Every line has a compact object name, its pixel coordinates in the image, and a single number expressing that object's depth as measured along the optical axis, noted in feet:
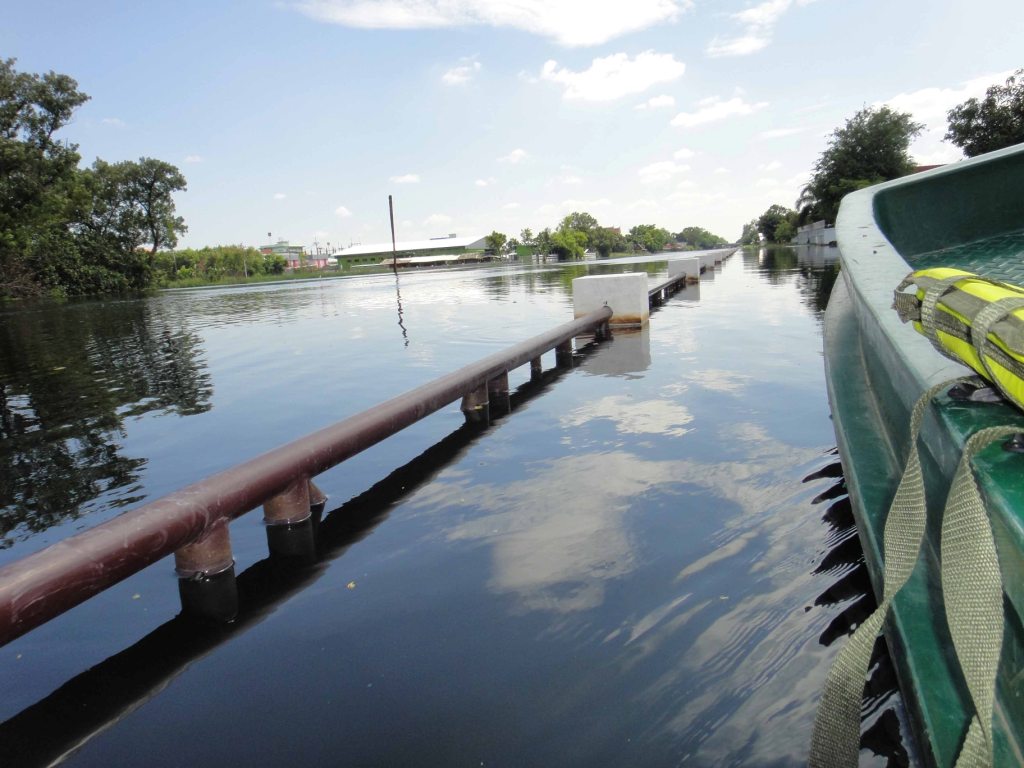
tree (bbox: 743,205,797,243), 410.10
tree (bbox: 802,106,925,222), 235.40
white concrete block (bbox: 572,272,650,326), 34.30
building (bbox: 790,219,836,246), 214.65
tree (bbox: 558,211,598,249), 493.36
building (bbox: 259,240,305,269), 490.40
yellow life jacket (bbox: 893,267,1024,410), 3.83
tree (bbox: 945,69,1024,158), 156.46
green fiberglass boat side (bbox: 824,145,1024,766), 4.08
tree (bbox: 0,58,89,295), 116.98
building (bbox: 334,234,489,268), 382.40
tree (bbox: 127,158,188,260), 218.38
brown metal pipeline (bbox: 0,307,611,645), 6.93
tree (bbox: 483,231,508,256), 403.13
